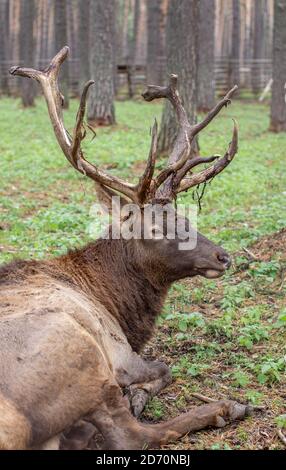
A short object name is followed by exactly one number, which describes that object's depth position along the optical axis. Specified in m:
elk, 4.18
